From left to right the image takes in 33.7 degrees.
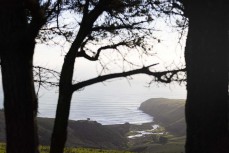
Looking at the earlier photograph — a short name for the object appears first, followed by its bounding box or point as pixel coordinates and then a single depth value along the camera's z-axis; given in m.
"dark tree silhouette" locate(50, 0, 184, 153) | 9.12
